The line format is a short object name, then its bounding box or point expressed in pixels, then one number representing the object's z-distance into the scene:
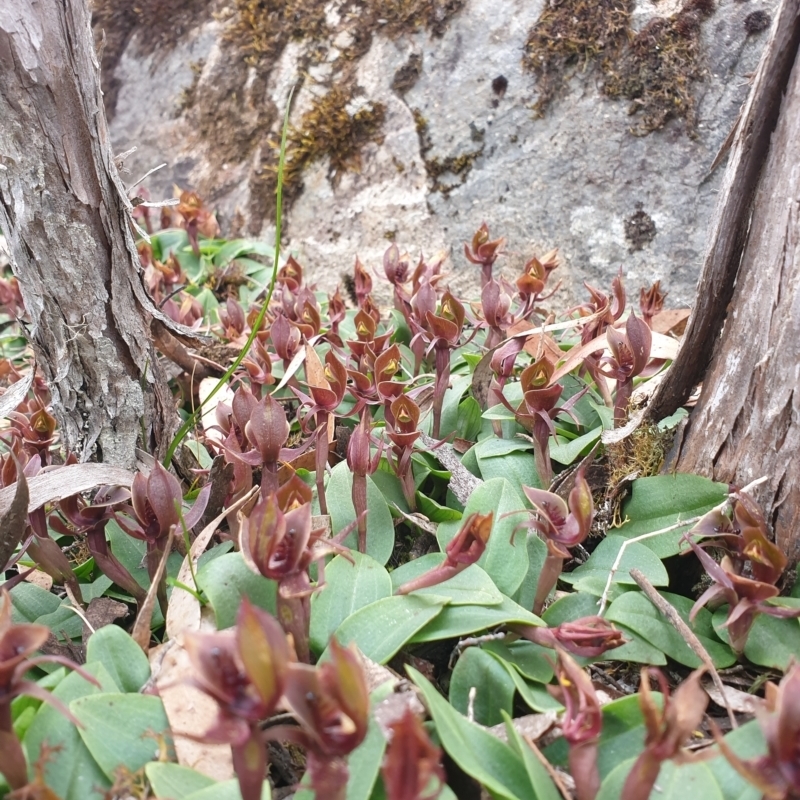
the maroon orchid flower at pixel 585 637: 0.24
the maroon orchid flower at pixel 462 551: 0.24
